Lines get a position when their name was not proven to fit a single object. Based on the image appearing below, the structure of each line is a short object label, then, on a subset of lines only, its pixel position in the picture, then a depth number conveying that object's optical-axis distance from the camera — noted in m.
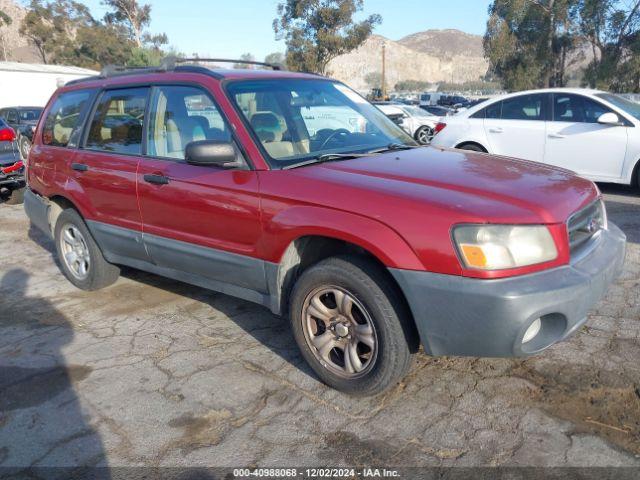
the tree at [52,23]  46.44
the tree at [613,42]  30.64
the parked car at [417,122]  17.80
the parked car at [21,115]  16.45
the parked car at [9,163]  8.62
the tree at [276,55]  60.47
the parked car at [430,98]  44.30
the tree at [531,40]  33.00
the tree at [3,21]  45.34
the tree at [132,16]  46.22
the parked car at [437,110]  26.03
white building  28.44
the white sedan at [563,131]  7.34
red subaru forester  2.53
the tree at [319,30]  33.34
